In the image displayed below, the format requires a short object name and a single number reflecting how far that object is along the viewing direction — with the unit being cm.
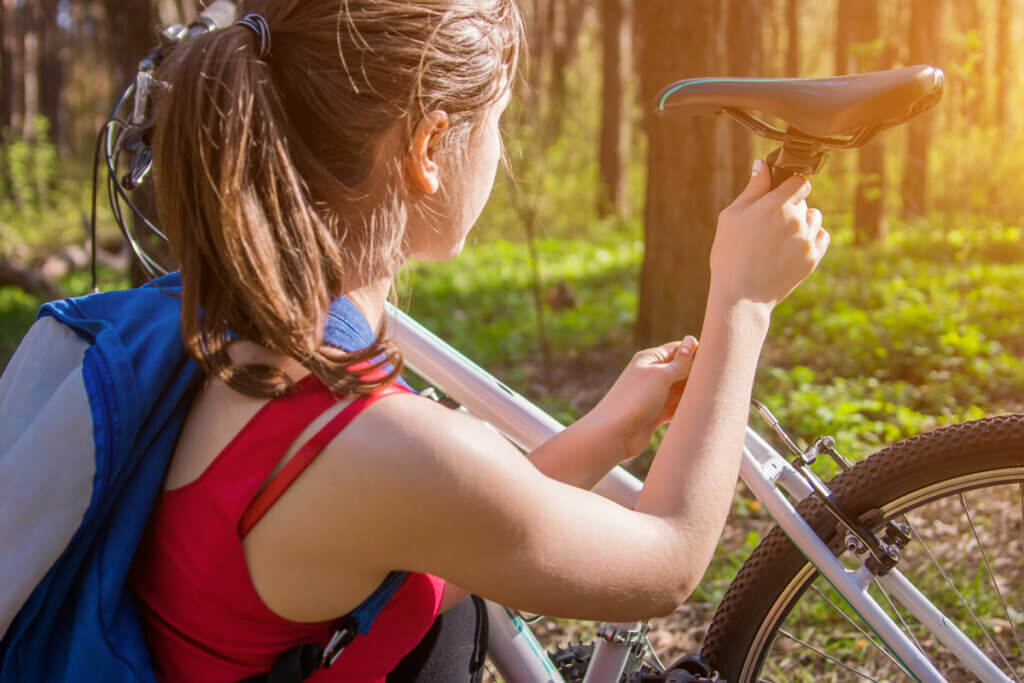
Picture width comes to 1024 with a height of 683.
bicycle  144
